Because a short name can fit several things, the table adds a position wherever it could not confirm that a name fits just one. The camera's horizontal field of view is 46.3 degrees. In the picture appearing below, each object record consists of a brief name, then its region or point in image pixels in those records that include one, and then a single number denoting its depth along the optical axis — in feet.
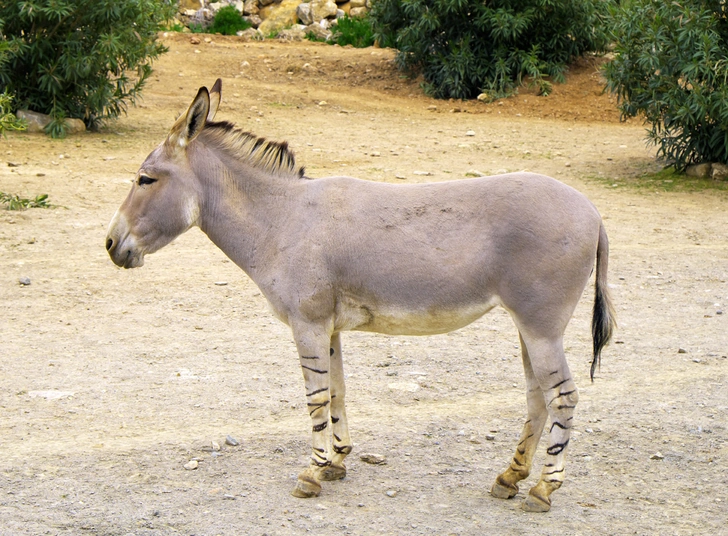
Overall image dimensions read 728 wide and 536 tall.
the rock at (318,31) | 91.91
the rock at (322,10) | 95.09
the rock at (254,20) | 97.14
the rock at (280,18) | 94.64
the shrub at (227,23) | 94.12
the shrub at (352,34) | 88.69
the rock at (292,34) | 90.94
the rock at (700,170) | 44.27
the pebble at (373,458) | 16.75
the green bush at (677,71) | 39.93
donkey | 14.15
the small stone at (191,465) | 16.21
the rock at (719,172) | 43.57
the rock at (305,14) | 95.04
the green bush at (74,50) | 45.98
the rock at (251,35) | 90.43
